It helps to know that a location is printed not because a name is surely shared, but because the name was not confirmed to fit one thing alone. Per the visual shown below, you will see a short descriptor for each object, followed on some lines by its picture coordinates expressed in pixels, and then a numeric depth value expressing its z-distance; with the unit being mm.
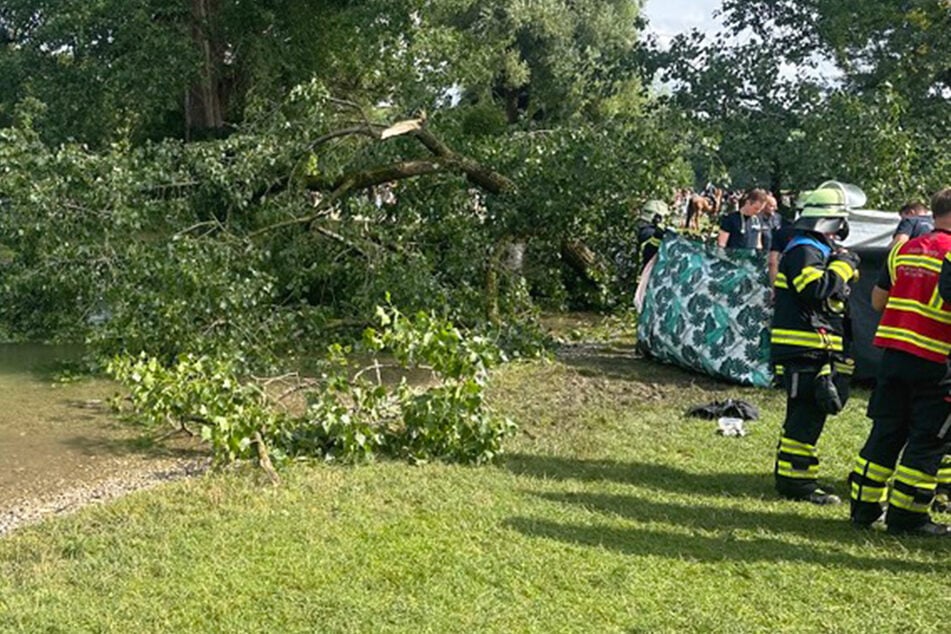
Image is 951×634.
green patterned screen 8117
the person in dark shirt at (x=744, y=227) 9344
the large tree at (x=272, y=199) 9102
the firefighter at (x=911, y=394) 4477
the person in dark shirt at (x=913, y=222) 7316
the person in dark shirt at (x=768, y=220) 9516
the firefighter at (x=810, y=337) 5094
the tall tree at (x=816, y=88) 11117
